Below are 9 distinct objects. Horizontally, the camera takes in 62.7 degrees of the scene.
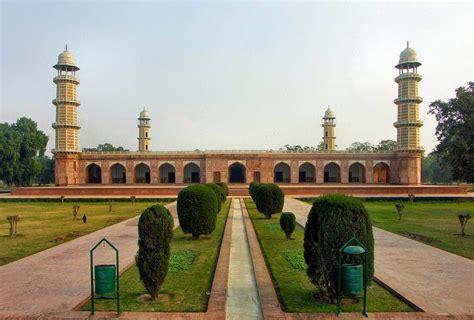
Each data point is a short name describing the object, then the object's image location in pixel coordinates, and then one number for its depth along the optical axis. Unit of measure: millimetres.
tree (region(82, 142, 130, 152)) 64350
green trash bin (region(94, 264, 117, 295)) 4770
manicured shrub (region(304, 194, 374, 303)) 4820
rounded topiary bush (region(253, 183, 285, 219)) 14266
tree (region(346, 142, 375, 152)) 66494
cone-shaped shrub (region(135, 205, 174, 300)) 5242
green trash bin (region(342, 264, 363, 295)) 4578
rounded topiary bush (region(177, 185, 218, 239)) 9812
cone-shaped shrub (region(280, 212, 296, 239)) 9977
